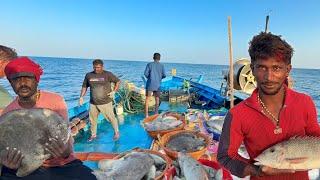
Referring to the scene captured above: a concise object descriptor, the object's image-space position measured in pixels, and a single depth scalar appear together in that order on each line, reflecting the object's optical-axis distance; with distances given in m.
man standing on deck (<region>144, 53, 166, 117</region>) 6.55
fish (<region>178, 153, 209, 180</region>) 2.16
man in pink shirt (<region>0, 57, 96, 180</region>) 1.72
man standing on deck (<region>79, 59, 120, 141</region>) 5.25
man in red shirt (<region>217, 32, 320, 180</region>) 1.36
